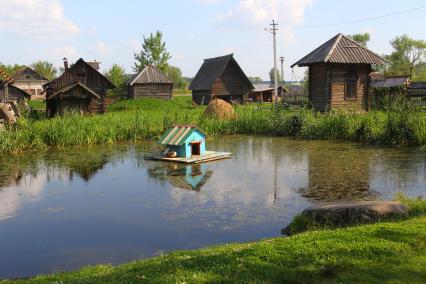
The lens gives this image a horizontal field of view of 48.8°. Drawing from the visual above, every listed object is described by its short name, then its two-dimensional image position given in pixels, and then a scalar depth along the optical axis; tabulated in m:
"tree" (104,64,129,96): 63.05
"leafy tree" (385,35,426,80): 78.76
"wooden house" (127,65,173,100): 49.72
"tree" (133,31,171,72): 73.69
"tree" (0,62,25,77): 84.03
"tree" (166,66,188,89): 108.75
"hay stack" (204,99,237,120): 27.72
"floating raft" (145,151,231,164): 16.11
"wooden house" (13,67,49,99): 79.69
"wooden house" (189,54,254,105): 46.59
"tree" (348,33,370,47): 86.44
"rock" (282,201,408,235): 7.77
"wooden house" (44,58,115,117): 33.56
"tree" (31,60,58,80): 102.25
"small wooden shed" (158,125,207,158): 16.59
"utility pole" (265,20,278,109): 36.84
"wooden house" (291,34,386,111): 28.81
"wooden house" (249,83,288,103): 66.62
